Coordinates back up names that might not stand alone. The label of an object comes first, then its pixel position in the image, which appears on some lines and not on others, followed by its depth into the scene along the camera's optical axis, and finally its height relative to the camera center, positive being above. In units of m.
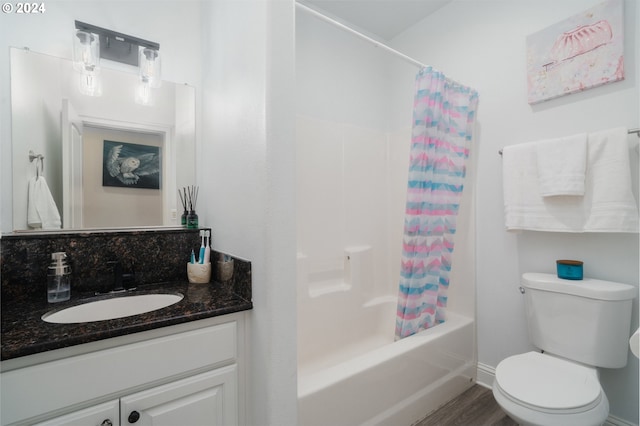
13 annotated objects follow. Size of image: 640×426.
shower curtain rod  1.52 +0.98
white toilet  1.17 -0.71
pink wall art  1.51 +0.85
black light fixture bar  1.43 +0.85
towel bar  1.41 +0.37
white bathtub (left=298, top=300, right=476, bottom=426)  1.30 -0.88
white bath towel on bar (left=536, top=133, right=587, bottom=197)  1.51 +0.24
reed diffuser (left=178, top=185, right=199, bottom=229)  1.68 +0.04
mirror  1.31 +0.33
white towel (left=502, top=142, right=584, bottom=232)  1.57 +0.04
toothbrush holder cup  1.51 -0.30
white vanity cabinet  0.84 -0.55
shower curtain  1.78 +0.10
